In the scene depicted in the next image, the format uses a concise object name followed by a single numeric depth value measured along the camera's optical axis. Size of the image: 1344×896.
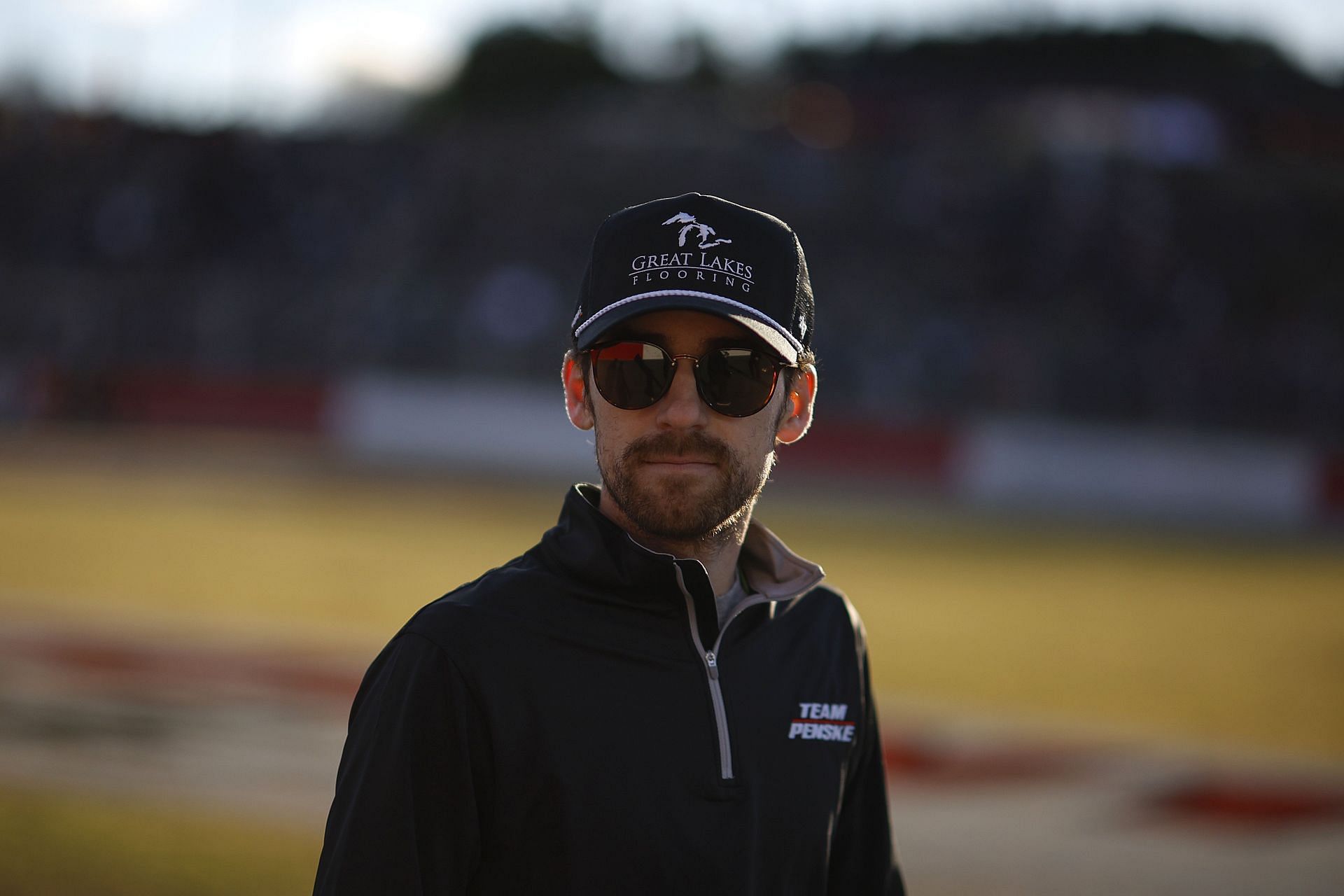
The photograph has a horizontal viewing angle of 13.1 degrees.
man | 3.87
